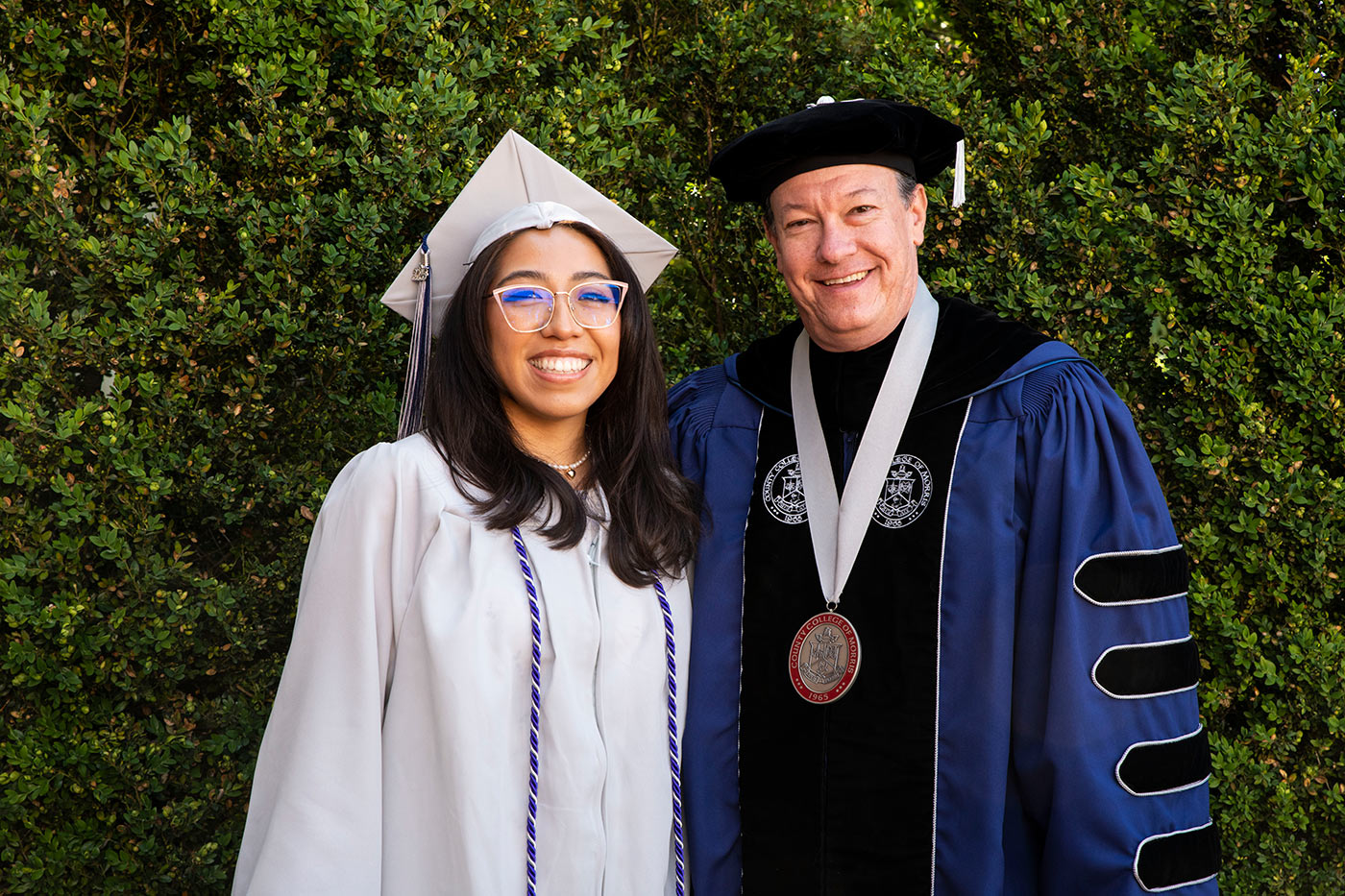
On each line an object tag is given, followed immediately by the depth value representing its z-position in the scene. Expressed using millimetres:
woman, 2172
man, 2227
